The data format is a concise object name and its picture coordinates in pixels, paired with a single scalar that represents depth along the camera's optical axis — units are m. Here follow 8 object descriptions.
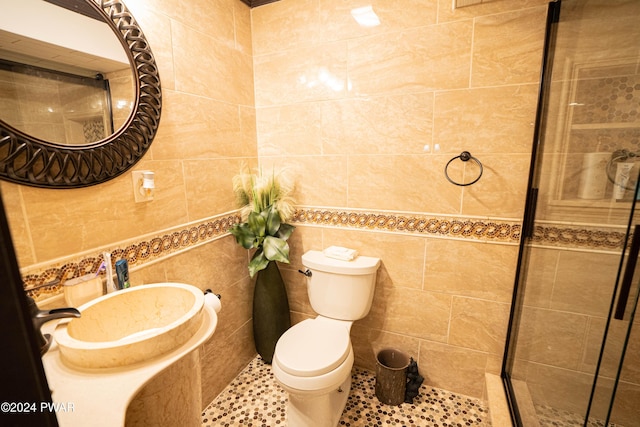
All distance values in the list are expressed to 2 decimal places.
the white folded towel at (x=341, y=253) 1.72
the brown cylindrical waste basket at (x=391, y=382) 1.65
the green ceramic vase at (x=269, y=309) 1.89
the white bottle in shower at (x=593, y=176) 1.09
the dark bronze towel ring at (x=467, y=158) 1.50
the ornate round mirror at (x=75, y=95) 0.91
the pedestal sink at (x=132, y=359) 0.70
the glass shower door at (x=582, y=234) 0.96
